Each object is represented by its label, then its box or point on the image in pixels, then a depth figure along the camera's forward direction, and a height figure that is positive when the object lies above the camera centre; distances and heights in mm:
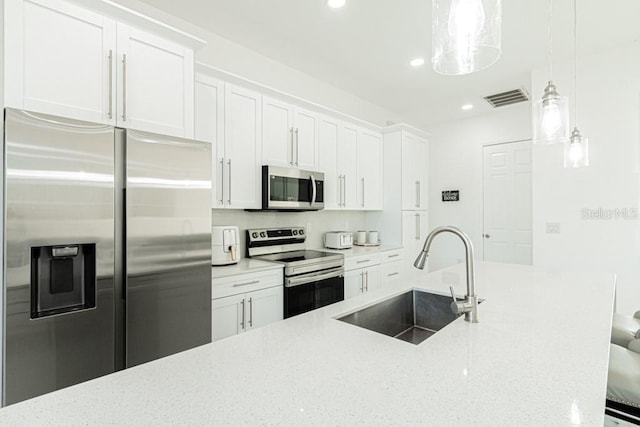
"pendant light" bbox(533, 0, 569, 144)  1849 +568
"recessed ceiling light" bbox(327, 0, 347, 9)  2436 +1608
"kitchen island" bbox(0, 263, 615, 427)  703 -440
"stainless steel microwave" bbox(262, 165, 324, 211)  2955 +246
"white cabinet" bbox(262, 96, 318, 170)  3055 +794
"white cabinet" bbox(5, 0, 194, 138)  1549 +798
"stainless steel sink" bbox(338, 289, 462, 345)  1627 -539
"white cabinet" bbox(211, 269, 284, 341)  2275 -668
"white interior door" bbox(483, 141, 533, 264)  4754 +165
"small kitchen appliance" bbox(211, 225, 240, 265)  2596 -249
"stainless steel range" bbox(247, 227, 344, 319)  2748 -479
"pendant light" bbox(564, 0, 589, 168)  2395 +476
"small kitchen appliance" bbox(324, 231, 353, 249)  3797 -306
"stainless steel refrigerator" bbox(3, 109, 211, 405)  1396 -182
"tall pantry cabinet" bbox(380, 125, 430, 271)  4344 +328
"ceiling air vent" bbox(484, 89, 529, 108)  4223 +1585
